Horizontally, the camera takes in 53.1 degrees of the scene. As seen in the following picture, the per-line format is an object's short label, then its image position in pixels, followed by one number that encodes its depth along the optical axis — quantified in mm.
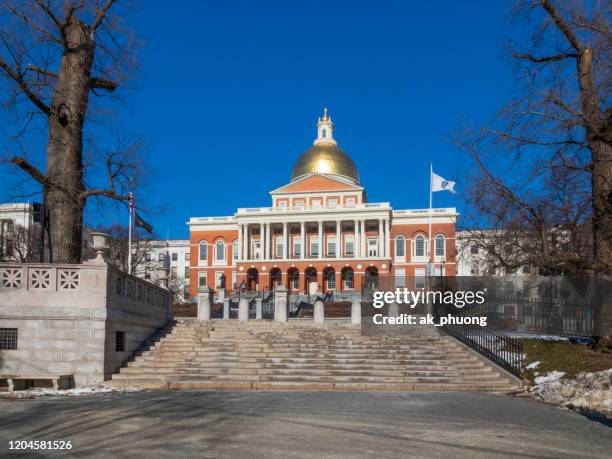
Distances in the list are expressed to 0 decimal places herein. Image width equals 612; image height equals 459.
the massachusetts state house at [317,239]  86000
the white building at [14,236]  51875
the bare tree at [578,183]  16094
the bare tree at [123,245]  58906
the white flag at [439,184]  43625
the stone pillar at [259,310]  33616
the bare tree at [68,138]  18266
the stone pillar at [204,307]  26359
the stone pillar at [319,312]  26312
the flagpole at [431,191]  43750
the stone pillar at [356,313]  26297
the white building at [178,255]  108750
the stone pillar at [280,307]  26719
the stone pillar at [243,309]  28531
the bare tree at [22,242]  51416
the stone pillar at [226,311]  35656
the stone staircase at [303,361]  17188
